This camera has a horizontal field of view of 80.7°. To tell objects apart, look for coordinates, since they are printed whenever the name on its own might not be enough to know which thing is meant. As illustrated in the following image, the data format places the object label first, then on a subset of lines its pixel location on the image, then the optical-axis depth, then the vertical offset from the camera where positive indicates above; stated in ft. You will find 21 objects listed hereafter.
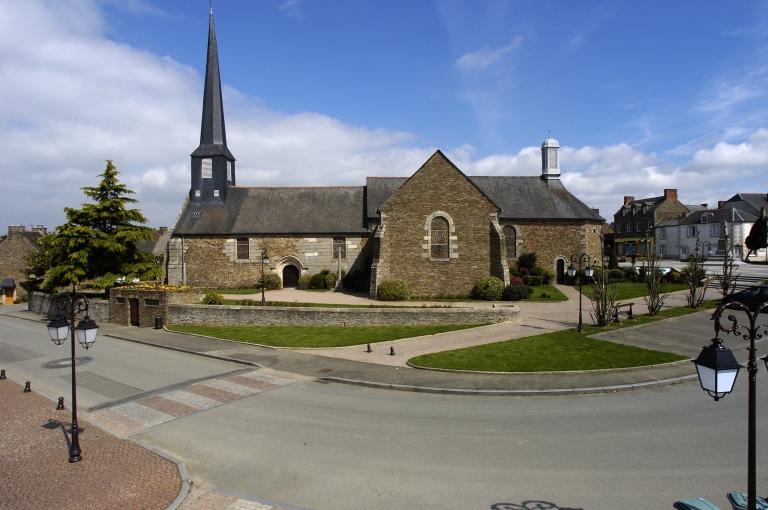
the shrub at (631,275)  107.04 -4.06
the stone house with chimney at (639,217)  199.11 +19.10
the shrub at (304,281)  103.96 -5.29
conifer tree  79.82 +2.75
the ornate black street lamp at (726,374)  13.78 -3.58
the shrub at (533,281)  100.53 -5.04
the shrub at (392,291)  81.46 -5.92
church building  106.01 +8.84
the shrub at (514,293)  82.02 -6.38
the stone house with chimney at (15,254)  133.97 +1.09
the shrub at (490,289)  81.82 -5.54
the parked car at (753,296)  65.00 -5.48
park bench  59.98 -7.50
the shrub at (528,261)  105.40 -0.62
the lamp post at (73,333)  25.50 -4.51
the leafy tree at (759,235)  141.79 +7.52
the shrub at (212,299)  74.49 -6.77
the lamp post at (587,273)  55.83 -1.90
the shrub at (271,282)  103.04 -5.47
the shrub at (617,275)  106.11 -4.01
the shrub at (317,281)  101.81 -5.22
